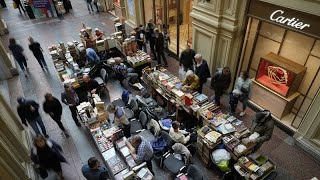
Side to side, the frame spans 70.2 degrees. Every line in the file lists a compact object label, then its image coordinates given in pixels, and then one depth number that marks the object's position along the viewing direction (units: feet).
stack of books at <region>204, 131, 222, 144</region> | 19.78
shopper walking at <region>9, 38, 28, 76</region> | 32.35
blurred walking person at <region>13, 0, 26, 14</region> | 59.36
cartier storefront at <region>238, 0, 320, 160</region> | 20.30
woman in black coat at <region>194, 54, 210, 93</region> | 26.02
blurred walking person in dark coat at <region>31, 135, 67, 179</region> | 17.53
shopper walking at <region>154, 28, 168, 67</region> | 33.24
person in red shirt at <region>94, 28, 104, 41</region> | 36.30
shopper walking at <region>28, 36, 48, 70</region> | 32.84
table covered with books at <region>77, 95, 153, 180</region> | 18.39
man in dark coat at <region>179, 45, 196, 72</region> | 28.66
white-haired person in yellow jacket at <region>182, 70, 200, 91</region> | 25.18
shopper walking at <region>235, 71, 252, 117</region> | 23.96
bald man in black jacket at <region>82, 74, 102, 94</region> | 26.35
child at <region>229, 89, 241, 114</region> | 25.00
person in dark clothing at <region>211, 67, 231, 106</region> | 24.58
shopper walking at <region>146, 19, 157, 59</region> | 35.23
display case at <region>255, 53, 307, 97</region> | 22.45
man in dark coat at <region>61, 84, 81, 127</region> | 23.82
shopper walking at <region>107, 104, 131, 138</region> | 21.98
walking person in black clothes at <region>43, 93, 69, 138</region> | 22.38
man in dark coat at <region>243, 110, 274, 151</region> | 18.45
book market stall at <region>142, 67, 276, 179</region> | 18.19
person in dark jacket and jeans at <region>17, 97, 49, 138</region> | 22.08
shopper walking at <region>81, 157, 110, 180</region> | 16.41
